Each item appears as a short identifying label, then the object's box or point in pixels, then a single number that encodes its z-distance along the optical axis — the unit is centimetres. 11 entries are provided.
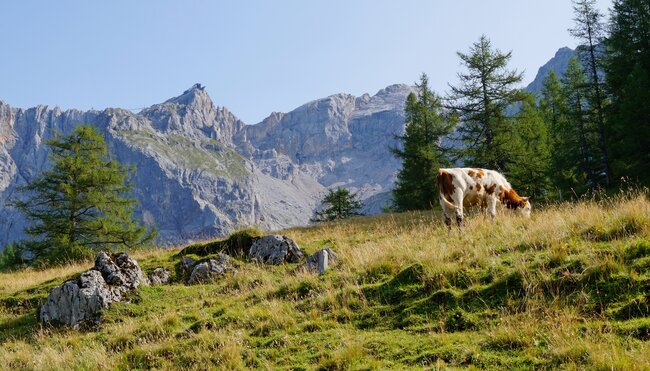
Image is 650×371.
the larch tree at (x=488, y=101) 3238
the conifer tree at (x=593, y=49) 3494
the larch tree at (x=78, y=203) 2706
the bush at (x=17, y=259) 2551
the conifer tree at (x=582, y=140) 3888
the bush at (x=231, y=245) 1639
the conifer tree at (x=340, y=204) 5450
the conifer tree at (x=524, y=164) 3197
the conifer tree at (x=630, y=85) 2819
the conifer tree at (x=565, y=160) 4116
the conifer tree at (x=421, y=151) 4100
